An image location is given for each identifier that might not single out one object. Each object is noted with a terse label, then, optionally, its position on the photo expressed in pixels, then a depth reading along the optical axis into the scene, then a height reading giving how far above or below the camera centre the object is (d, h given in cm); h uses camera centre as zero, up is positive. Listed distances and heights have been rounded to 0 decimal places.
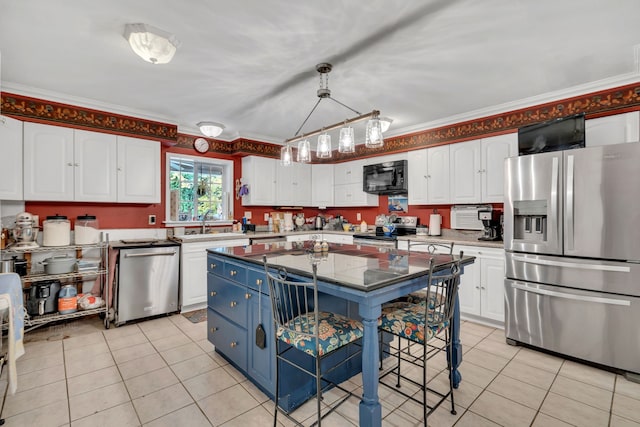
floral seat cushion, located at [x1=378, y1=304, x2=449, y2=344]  177 -69
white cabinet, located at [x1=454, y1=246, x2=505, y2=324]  327 -84
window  445 +36
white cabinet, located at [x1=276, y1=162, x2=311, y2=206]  531 +49
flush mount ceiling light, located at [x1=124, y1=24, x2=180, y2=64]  207 +121
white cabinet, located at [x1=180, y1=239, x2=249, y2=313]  385 -85
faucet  452 -16
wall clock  462 +103
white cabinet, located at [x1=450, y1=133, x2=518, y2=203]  355 +55
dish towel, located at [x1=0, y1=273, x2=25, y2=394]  180 -66
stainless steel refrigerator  238 -36
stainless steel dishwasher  341 -81
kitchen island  152 -51
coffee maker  358 -18
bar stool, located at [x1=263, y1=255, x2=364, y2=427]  161 -68
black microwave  459 +54
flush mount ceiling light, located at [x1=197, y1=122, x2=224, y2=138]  370 +104
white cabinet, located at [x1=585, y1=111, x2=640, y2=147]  278 +79
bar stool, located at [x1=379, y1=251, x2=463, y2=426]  176 -67
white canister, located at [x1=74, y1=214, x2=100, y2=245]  336 -22
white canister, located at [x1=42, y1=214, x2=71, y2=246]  316 -22
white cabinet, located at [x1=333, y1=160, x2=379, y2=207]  523 +45
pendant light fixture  222 +58
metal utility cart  302 -69
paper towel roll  429 -19
